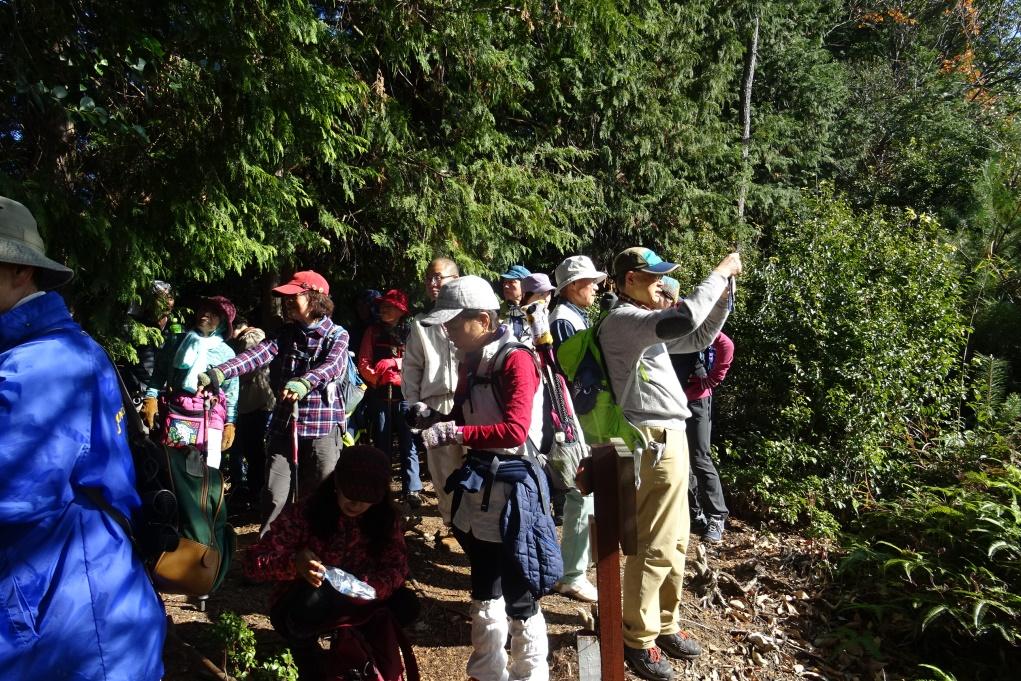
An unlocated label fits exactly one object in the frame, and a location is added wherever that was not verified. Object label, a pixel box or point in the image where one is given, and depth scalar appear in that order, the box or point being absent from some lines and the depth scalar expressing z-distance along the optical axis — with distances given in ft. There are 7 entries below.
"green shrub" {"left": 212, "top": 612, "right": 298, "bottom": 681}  11.37
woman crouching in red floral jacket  10.53
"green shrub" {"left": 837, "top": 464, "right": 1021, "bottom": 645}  16.67
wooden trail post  9.46
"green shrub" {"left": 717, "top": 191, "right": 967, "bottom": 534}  22.65
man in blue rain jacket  6.07
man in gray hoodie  12.46
